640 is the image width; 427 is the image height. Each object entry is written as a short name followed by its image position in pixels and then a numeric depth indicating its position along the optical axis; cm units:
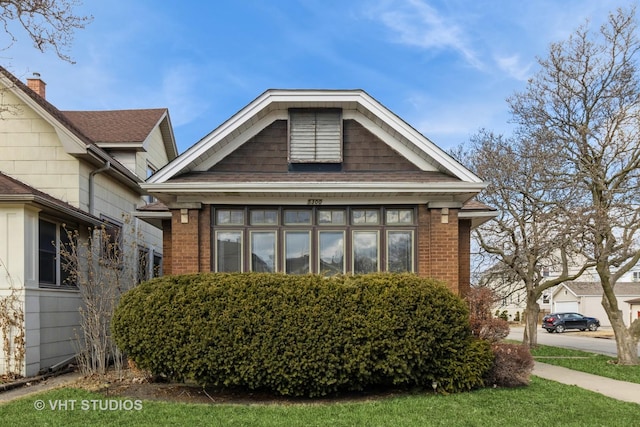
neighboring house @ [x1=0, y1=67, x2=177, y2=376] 1073
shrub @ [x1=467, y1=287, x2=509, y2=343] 951
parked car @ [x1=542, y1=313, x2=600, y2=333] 3756
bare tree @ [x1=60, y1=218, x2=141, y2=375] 1040
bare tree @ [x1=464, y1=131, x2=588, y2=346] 1655
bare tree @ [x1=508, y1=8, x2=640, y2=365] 1466
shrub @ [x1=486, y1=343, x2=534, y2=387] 932
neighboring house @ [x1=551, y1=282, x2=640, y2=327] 4744
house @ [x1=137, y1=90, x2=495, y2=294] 1084
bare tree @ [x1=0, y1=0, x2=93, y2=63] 767
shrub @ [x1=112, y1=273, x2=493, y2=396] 848
